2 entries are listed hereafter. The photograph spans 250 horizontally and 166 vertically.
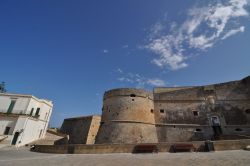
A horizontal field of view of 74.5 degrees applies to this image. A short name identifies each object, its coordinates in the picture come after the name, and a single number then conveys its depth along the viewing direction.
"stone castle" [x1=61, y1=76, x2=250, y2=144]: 17.05
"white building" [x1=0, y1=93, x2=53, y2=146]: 17.45
